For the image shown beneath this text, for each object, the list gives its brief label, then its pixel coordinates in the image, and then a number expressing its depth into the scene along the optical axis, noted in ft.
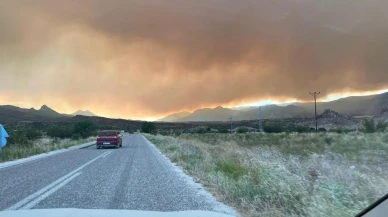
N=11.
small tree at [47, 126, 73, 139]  265.75
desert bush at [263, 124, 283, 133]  285.43
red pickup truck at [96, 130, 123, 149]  139.54
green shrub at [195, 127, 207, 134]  401.98
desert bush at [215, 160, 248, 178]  41.41
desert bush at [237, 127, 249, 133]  351.09
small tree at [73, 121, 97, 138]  273.54
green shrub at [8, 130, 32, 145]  141.85
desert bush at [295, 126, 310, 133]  237.66
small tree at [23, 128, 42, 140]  183.59
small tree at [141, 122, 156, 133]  545.85
